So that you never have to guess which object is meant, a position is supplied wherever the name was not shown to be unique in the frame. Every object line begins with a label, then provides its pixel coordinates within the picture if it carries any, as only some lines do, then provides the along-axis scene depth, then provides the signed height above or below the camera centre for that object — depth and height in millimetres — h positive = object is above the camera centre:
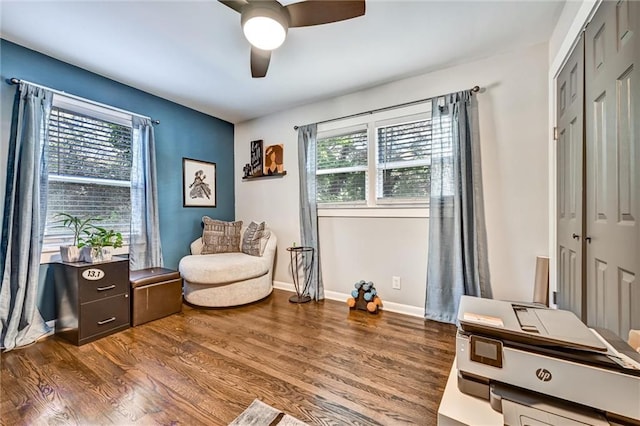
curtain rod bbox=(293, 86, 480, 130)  2463 +1098
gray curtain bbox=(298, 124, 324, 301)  3357 +74
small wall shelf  3734 +506
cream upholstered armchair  3010 -609
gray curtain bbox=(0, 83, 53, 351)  2141 -103
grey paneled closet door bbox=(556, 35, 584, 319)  1552 +179
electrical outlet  2930 -789
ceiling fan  1542 +1150
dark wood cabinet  2227 -740
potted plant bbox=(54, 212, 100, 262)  2381 -147
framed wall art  3628 +400
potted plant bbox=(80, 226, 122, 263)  2383 -294
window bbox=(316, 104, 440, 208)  2812 +568
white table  669 -518
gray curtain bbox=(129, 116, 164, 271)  3012 +139
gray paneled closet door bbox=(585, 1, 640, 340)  1016 +178
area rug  1358 -1059
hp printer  601 -390
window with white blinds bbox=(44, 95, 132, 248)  2490 +474
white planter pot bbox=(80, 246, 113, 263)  2379 -361
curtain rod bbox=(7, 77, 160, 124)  2205 +1088
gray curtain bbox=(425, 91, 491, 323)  2465 -34
